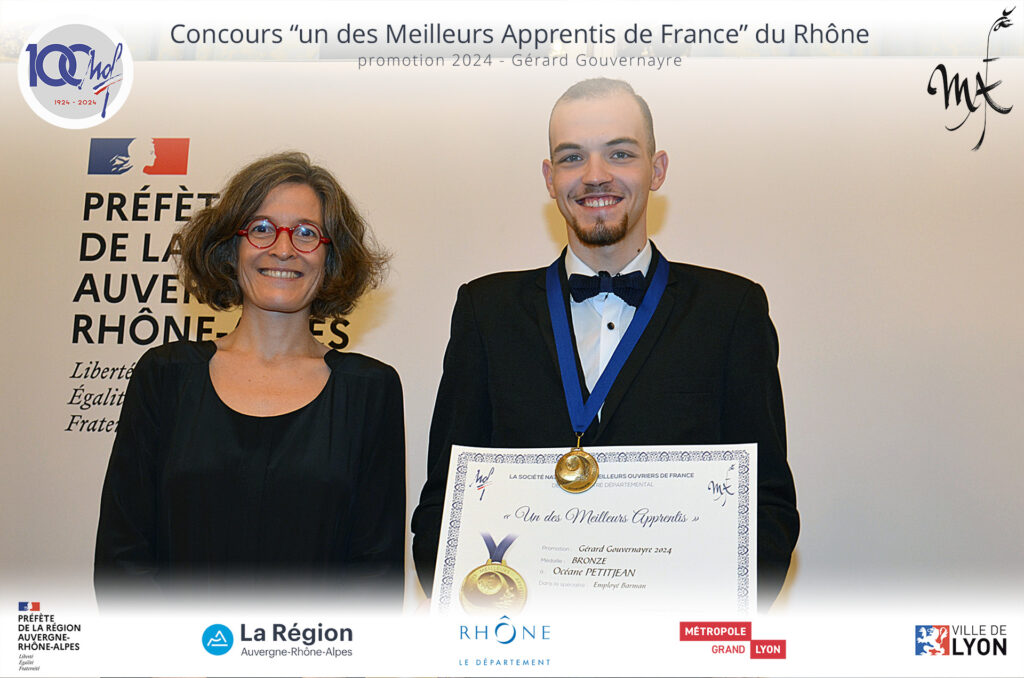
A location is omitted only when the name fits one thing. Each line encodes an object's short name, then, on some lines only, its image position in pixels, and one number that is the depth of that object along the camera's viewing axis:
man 2.63
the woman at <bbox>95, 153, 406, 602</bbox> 2.64
